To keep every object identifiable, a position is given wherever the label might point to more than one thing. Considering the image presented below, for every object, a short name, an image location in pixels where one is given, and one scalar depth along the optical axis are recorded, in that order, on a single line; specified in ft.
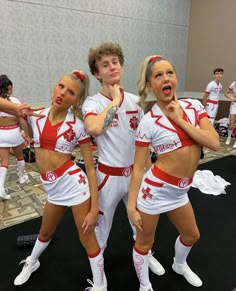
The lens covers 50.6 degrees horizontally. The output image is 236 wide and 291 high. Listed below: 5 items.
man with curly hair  4.63
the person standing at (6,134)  8.81
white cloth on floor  10.03
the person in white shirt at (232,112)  15.89
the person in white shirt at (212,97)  16.33
